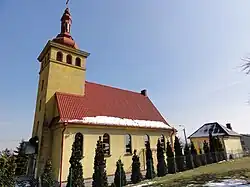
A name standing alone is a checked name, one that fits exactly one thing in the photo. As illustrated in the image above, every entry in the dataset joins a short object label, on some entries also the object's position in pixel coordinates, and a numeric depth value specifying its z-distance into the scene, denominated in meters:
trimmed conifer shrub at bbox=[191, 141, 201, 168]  21.39
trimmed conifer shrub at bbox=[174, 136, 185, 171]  19.33
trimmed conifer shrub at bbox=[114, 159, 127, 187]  13.70
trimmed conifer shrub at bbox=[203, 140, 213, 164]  23.81
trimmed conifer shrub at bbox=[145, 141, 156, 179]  16.30
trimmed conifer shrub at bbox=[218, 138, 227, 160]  26.35
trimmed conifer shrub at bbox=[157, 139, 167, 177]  17.38
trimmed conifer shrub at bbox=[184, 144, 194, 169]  20.45
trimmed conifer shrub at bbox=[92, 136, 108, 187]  12.90
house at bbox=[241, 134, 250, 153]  46.64
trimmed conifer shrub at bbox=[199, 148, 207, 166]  22.55
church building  15.82
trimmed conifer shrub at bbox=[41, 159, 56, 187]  12.12
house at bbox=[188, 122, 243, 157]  33.78
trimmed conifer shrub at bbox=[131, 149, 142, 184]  15.18
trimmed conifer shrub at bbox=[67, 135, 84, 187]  12.03
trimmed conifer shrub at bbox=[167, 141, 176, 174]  18.41
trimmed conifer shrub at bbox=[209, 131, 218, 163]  24.78
